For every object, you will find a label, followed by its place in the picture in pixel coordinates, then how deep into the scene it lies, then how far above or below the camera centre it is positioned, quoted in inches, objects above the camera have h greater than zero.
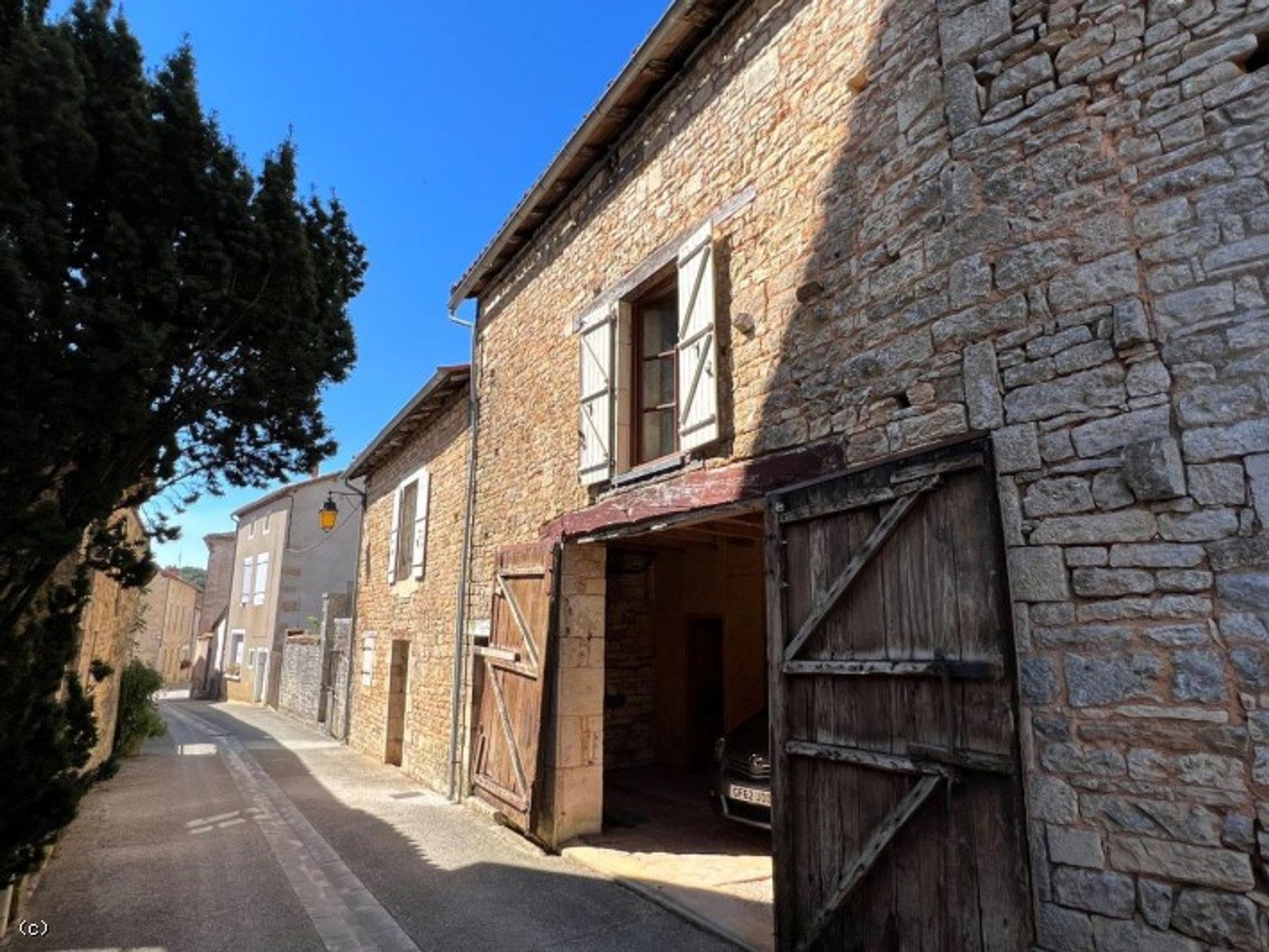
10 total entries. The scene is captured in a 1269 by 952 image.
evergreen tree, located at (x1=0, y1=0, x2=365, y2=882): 111.1 +55.4
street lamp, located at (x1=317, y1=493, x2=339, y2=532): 486.6 +79.5
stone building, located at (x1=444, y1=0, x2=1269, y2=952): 95.0 +40.4
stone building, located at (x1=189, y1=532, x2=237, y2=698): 1099.9 +25.9
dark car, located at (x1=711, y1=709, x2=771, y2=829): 221.3 -43.1
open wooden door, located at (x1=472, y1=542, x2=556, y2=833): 239.5 -16.6
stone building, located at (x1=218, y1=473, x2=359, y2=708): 836.6 +72.8
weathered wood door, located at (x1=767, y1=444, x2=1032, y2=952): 110.5 -13.4
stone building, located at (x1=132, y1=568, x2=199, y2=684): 1255.5 +15.3
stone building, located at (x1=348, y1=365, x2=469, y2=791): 348.8 +28.7
